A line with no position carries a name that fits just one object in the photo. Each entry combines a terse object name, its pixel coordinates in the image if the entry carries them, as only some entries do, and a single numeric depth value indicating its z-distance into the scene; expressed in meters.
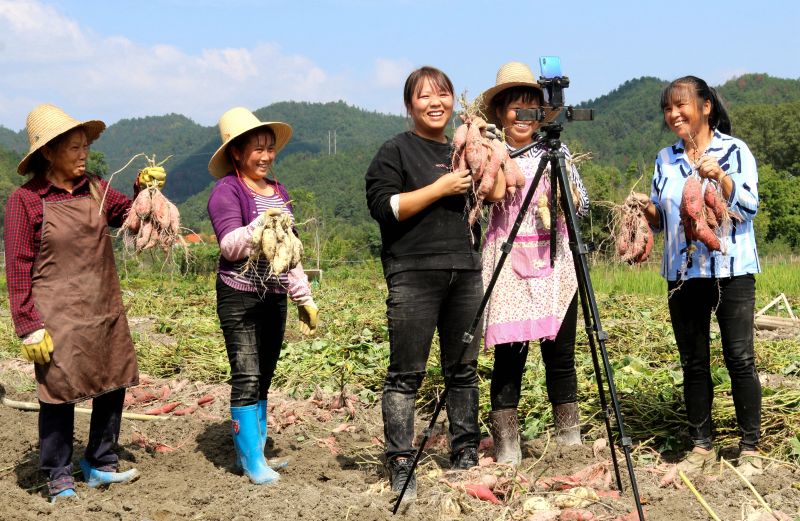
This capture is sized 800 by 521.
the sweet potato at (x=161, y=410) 4.86
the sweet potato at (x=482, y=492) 3.04
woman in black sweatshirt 3.14
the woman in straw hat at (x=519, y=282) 3.39
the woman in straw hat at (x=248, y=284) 3.35
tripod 2.63
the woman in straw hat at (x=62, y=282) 3.17
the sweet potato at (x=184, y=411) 4.89
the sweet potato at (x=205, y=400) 5.05
